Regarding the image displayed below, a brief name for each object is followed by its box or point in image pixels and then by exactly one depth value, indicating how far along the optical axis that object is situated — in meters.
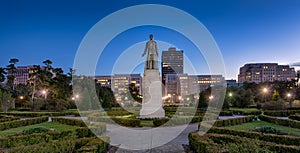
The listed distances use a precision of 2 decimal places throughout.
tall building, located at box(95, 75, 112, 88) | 170.10
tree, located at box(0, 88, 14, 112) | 30.44
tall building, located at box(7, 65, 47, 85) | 163.73
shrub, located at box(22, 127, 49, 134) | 11.67
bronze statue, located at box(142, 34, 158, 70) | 19.08
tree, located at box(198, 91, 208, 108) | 35.41
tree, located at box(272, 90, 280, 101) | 43.22
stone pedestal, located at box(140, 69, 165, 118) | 18.17
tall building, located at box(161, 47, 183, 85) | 185.40
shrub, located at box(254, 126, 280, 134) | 11.38
